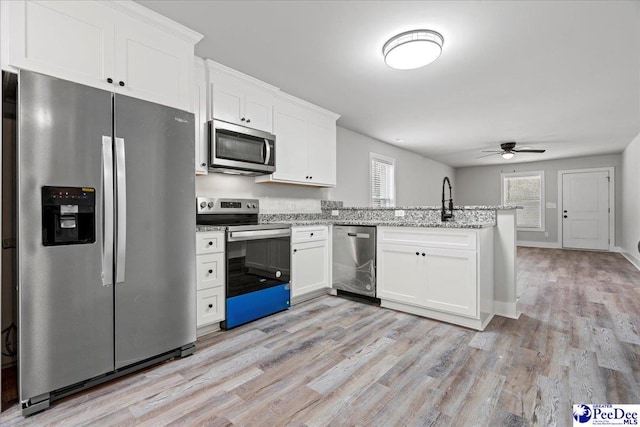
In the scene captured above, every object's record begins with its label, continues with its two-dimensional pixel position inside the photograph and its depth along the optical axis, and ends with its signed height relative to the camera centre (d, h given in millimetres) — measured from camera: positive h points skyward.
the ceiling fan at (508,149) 5992 +1295
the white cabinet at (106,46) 1609 +1014
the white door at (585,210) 7348 +65
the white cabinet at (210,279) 2418 -536
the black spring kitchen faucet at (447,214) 3100 -11
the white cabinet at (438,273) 2625 -559
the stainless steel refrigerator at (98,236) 1549 -129
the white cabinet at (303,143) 3404 +851
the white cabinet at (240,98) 2773 +1129
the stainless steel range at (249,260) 2630 -437
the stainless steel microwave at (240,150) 2699 +608
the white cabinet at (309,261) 3260 -542
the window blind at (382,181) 5598 +627
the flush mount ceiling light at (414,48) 2285 +1260
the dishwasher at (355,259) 3324 -521
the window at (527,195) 8219 +486
